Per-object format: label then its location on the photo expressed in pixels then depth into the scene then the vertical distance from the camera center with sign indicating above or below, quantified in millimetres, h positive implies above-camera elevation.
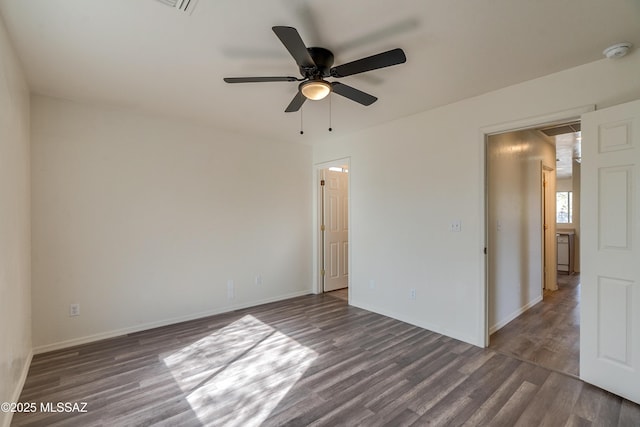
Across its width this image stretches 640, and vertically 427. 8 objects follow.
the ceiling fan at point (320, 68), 1689 +928
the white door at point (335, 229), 4992 -338
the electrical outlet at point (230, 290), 4004 -1099
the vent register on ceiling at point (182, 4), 1631 +1178
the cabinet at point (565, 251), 6329 -929
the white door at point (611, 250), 2033 -304
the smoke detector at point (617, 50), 2021 +1123
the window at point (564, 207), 7561 +57
